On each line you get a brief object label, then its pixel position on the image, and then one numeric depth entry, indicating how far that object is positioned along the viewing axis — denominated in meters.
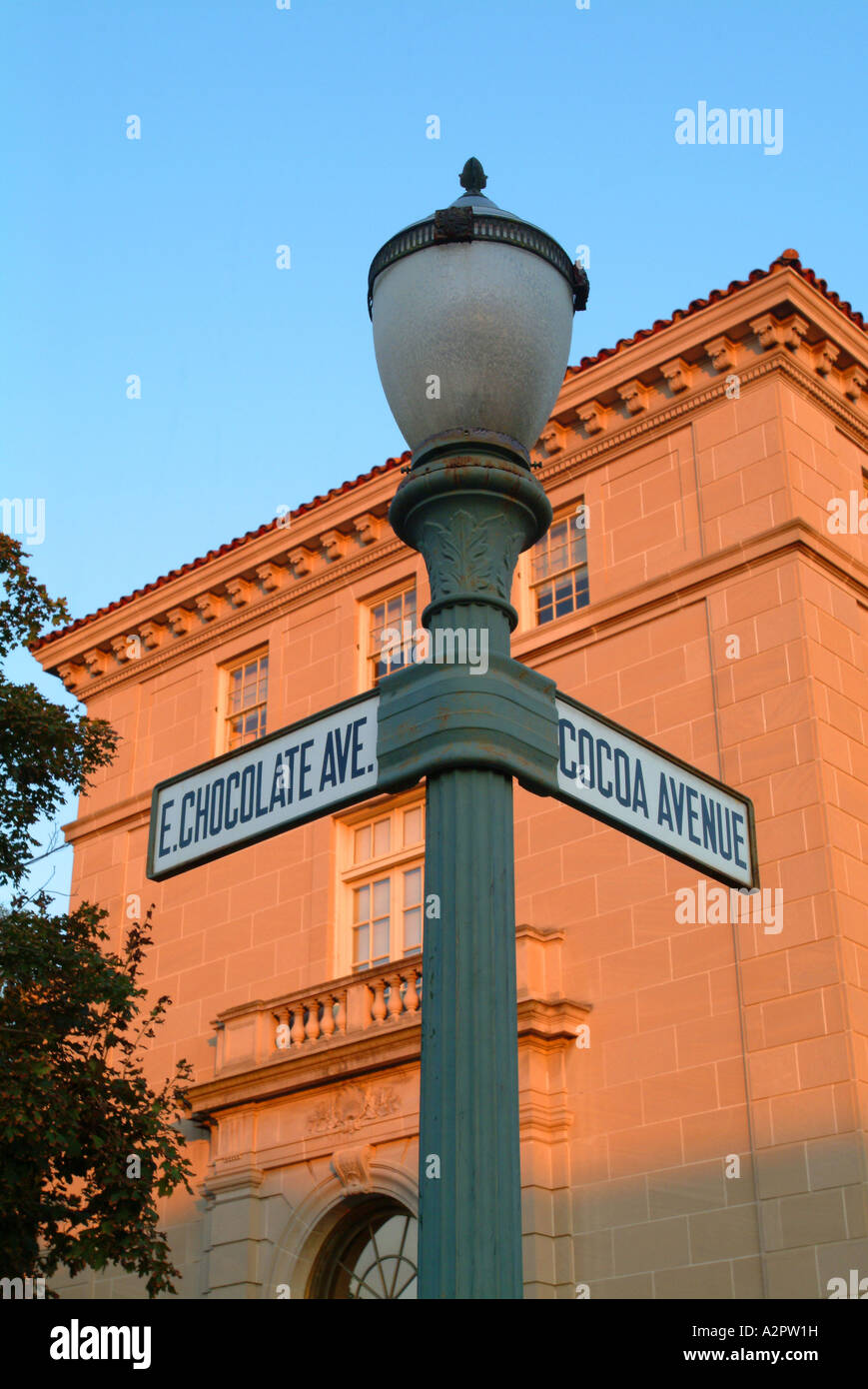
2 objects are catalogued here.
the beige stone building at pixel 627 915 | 14.66
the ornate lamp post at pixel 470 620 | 4.01
